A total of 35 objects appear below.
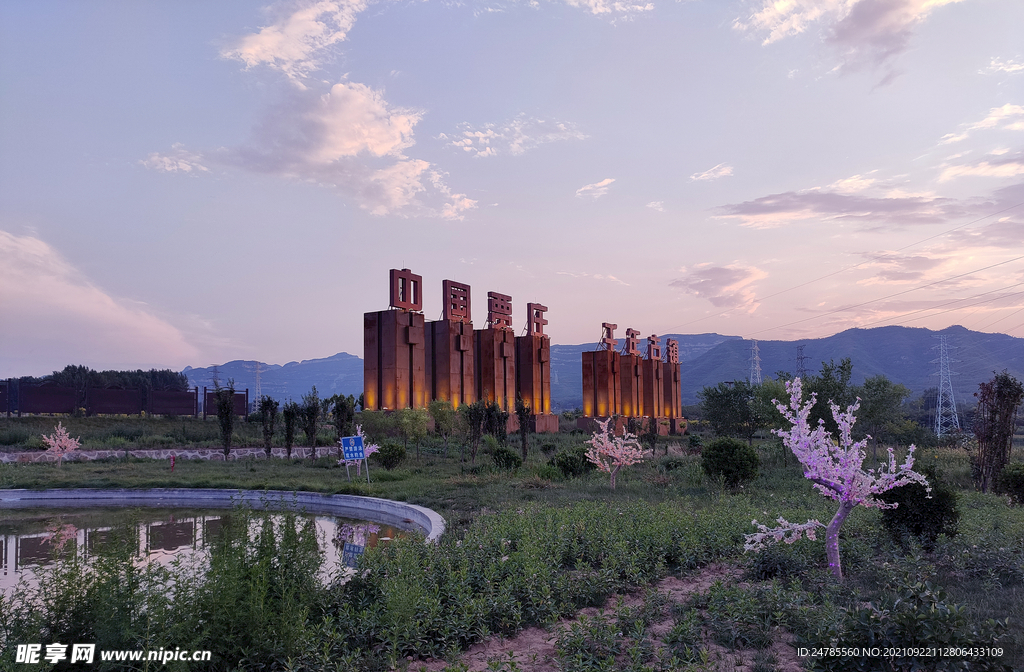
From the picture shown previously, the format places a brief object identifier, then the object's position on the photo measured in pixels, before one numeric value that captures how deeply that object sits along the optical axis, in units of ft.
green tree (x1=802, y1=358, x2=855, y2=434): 83.57
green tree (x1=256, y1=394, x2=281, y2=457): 101.23
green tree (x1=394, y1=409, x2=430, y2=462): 97.30
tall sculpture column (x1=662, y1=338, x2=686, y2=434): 222.89
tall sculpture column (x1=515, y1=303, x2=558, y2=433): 168.86
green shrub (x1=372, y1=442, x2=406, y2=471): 83.20
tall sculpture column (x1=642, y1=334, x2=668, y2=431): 208.46
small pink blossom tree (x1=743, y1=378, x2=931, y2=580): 23.90
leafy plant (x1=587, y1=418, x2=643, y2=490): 63.05
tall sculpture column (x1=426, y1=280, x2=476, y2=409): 144.15
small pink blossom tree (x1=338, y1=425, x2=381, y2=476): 78.82
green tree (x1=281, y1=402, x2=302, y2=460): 101.45
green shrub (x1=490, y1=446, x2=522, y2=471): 77.05
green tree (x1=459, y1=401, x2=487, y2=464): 87.15
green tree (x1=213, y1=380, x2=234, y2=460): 99.91
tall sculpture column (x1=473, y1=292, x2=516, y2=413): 155.84
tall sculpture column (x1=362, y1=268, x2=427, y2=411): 129.08
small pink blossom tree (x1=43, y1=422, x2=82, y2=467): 89.15
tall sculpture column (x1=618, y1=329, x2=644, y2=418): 194.80
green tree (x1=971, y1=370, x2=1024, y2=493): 55.46
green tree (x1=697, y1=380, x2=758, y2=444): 124.47
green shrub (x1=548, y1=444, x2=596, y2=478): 71.46
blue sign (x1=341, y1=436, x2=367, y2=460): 62.69
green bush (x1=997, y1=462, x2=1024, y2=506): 48.08
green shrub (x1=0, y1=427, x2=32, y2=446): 110.11
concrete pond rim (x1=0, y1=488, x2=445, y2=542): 53.84
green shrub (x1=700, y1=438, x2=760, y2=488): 56.95
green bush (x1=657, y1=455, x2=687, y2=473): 75.51
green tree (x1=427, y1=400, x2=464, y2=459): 111.34
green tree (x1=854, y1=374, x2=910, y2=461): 92.38
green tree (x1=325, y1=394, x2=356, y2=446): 95.30
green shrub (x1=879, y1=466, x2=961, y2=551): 29.25
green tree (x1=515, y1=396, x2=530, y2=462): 90.78
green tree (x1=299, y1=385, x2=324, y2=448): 96.43
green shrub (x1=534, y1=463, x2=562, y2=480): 69.70
